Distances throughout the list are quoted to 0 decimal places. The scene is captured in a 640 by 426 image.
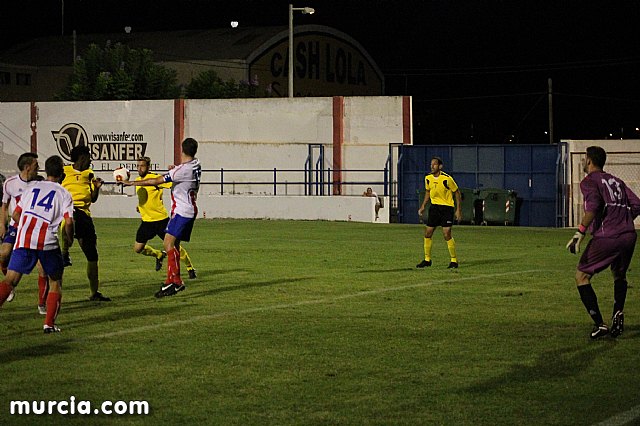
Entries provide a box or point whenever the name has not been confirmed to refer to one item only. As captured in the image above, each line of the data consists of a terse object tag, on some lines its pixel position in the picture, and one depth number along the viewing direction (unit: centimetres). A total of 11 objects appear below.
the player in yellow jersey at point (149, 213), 1880
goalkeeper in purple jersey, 1174
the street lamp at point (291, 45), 4328
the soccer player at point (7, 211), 1266
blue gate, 3944
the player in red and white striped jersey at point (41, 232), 1155
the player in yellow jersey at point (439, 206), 2061
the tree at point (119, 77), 5366
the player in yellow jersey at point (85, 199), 1514
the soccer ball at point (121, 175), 1636
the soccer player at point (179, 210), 1566
